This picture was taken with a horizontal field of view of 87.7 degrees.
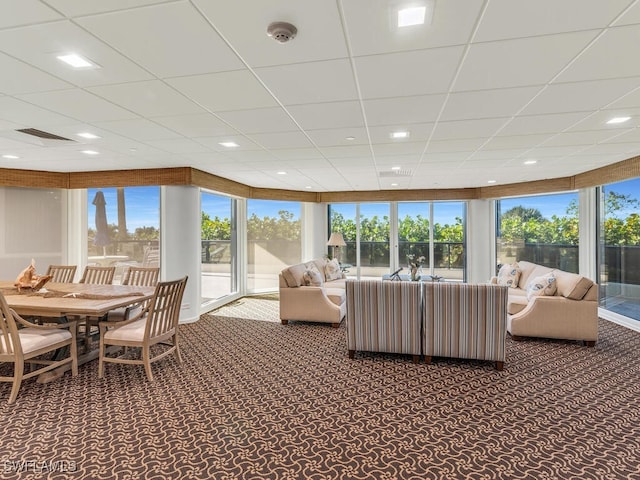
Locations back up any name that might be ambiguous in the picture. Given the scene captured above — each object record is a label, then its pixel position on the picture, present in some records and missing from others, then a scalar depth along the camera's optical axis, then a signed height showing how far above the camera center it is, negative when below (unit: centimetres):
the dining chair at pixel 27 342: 290 -97
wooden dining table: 323 -63
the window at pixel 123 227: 584 +23
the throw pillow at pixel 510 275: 604 -63
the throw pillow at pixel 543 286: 446 -61
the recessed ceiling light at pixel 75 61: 197 +109
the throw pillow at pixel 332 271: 681 -63
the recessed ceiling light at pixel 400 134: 354 +115
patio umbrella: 603 +27
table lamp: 772 +2
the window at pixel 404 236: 852 +13
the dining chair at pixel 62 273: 493 -50
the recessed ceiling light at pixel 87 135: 351 +113
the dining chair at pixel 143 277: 475 -53
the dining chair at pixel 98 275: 488 -52
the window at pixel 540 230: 675 +24
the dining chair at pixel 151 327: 330 -92
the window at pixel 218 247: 659 -14
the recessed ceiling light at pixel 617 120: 308 +114
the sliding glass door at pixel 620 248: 523 -11
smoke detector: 168 +109
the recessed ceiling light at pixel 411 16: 158 +110
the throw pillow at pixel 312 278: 550 -62
